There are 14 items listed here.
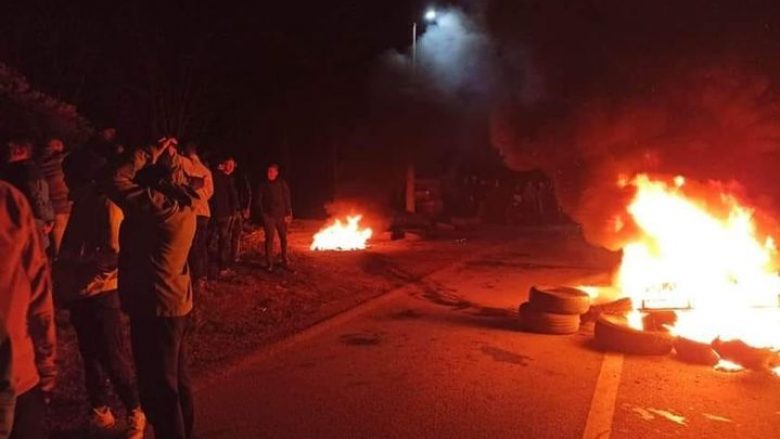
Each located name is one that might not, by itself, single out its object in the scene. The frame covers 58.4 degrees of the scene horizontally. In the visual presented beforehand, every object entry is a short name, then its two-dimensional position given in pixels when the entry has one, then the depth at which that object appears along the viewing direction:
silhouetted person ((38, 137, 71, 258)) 8.21
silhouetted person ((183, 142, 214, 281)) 7.67
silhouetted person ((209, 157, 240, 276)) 10.72
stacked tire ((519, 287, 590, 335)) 8.23
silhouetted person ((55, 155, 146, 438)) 4.73
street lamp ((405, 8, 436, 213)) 22.09
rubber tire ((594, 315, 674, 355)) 7.27
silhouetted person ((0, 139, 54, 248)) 7.21
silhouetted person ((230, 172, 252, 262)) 11.36
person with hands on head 4.18
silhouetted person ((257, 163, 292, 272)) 11.41
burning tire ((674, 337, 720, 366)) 6.95
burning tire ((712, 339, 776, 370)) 6.75
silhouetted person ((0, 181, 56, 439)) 2.81
